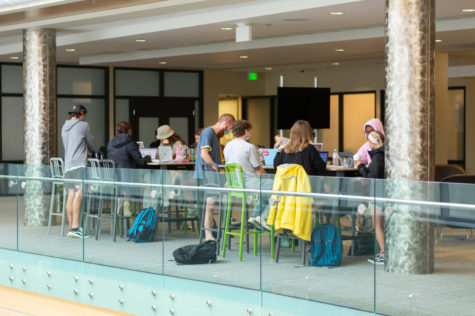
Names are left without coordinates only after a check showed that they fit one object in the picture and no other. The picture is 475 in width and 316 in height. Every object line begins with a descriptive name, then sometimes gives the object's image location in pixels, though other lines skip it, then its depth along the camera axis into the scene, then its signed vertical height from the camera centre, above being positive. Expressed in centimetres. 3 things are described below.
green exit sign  1862 +161
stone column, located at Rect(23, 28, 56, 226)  1166 +78
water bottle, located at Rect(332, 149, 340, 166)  1123 -22
